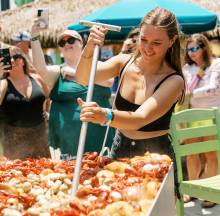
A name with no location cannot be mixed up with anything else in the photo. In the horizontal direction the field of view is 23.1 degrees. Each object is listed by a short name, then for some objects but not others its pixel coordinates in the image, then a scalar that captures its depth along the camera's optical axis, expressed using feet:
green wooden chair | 11.04
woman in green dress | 13.73
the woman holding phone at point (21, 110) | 14.03
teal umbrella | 25.18
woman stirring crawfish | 8.42
